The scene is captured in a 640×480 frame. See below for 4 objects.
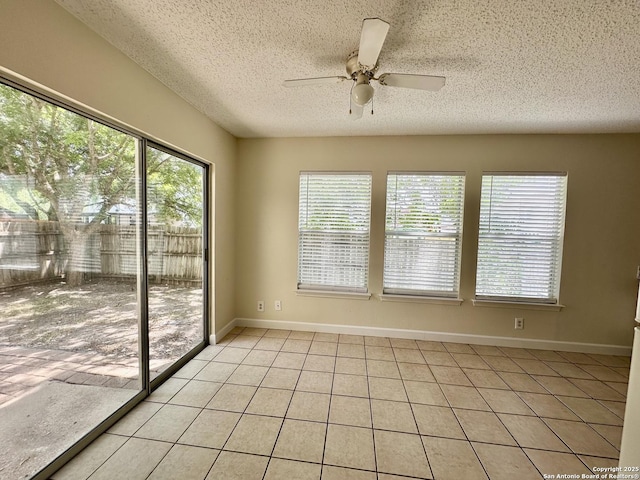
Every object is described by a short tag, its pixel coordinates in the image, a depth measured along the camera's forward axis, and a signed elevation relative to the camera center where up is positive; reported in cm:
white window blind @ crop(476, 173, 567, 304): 292 -2
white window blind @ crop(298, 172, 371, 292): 319 -2
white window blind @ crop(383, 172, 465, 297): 304 -2
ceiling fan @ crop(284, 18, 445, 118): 150 +93
